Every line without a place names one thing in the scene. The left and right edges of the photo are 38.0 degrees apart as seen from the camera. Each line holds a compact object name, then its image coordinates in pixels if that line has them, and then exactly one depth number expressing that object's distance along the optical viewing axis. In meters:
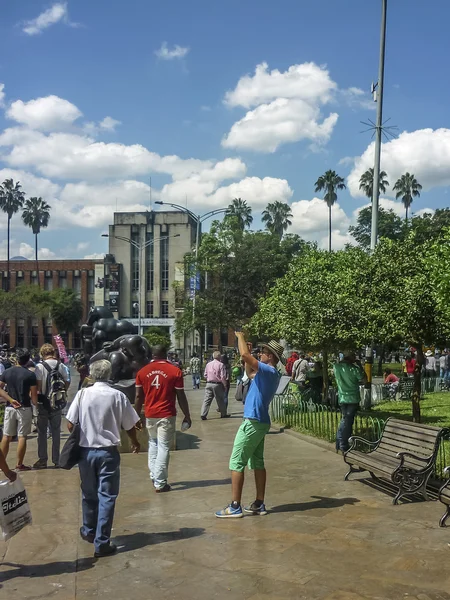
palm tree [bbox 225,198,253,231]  74.19
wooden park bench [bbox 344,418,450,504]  7.07
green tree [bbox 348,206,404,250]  49.38
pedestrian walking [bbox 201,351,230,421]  15.20
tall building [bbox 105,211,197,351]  79.06
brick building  82.00
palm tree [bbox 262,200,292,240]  77.19
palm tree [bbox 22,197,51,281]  82.50
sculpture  11.09
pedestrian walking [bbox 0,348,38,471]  8.89
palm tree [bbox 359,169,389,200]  67.75
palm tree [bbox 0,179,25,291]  79.50
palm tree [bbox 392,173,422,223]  69.62
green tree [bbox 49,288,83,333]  73.50
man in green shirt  9.75
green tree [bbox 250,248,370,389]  11.66
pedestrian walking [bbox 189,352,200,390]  26.02
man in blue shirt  6.53
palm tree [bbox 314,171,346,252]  70.16
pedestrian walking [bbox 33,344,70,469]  9.35
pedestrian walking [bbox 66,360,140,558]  5.52
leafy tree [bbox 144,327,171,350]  40.69
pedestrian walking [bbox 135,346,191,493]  7.77
